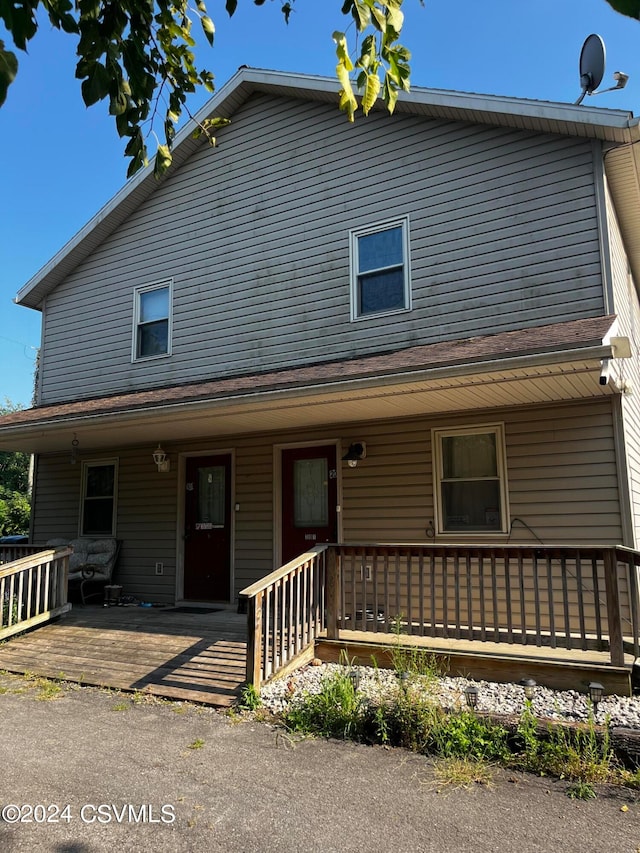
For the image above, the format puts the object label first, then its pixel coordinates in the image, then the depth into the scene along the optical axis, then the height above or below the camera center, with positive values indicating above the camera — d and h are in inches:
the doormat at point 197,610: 333.1 -53.2
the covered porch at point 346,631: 196.5 -46.1
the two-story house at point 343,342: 251.3 +87.1
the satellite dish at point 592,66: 276.2 +198.9
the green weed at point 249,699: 190.4 -57.9
